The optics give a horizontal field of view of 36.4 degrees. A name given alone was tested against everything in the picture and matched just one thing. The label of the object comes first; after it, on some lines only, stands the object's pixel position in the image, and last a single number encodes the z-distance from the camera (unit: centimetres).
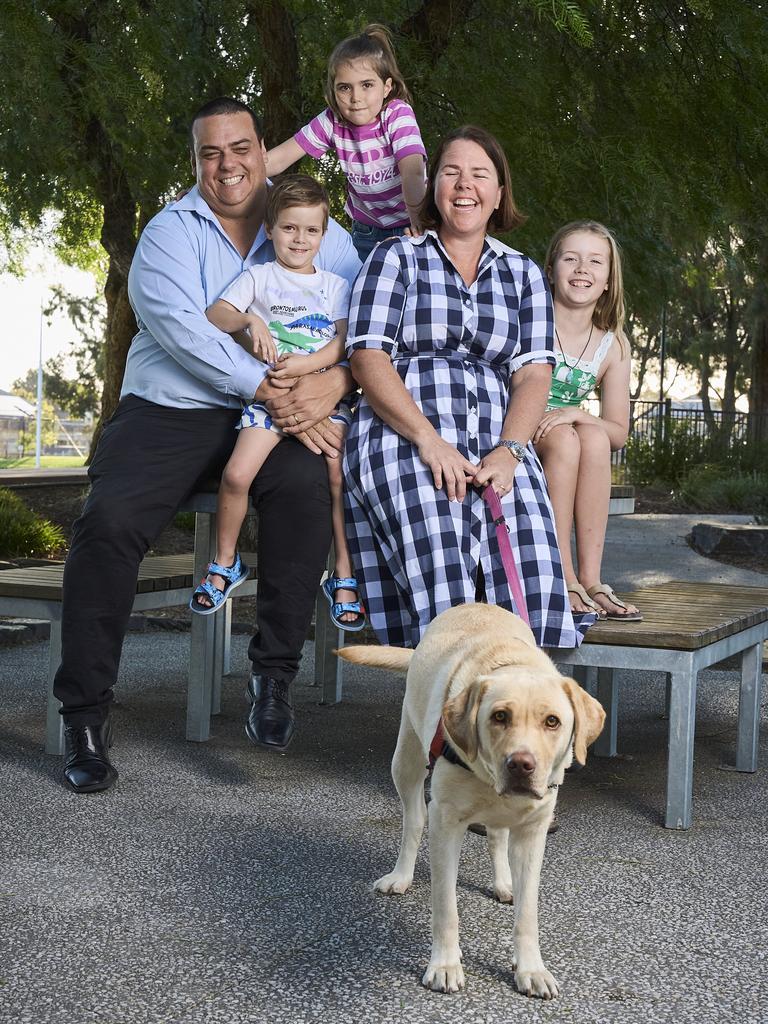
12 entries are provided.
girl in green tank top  419
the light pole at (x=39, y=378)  4804
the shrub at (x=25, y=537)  1097
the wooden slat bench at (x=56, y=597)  440
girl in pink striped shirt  487
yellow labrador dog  249
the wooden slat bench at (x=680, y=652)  375
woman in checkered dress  380
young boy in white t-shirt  414
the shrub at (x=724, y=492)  1655
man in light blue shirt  399
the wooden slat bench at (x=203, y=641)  447
